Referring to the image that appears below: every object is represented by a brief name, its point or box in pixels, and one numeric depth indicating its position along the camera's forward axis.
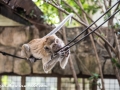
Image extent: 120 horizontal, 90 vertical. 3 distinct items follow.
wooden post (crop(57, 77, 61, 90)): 3.61
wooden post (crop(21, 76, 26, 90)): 3.66
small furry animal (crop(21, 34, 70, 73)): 2.11
